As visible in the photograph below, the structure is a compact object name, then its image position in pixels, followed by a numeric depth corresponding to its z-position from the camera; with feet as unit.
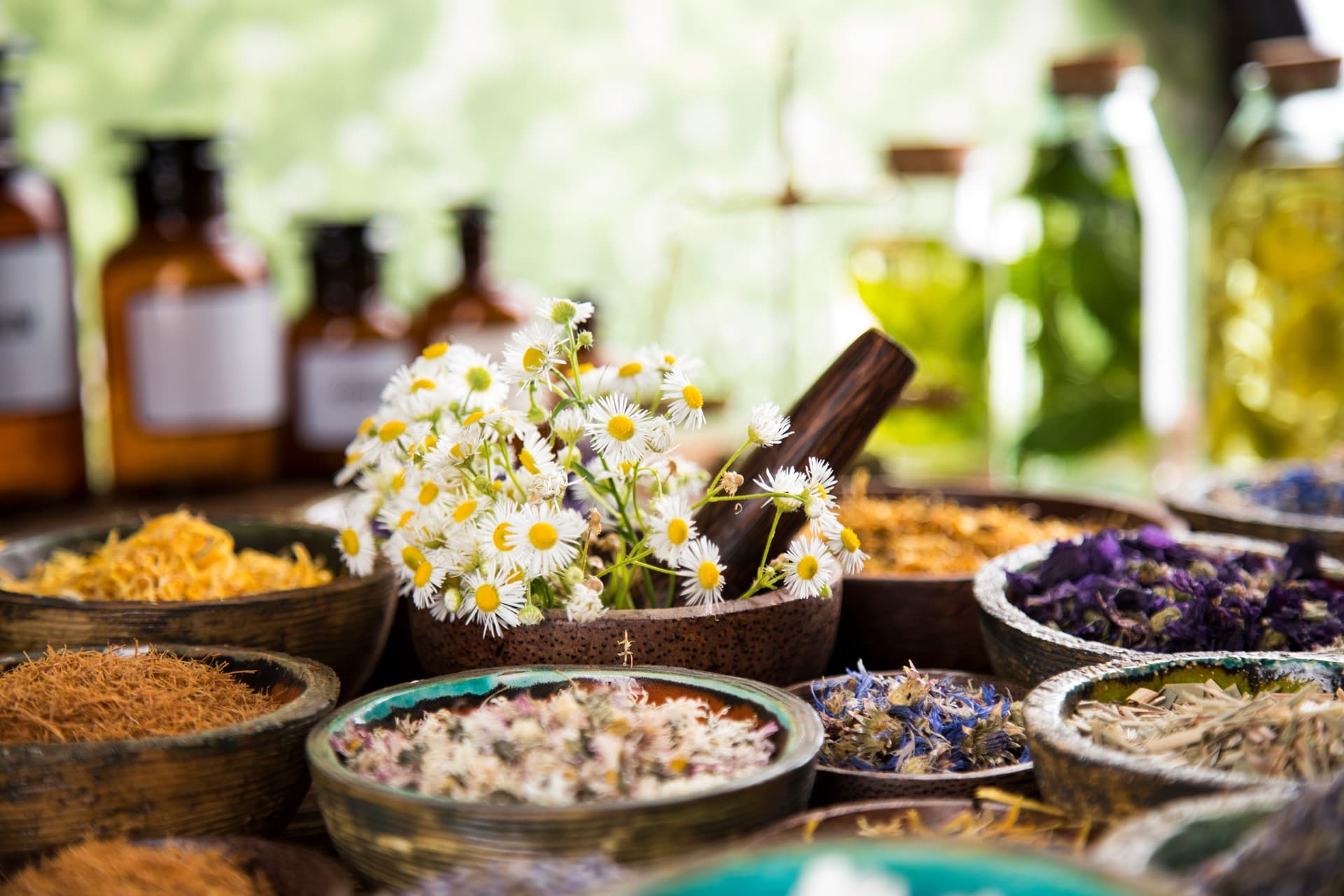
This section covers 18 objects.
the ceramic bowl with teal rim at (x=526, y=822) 2.41
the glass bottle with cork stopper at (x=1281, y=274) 4.22
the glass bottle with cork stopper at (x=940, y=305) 4.83
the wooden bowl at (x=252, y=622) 2.76
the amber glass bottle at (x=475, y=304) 4.31
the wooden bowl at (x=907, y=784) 2.58
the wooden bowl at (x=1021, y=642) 2.70
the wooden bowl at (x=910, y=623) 2.96
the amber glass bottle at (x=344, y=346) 4.25
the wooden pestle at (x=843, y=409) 2.92
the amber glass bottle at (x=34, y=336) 3.71
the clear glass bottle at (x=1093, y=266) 4.61
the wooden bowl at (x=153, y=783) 2.49
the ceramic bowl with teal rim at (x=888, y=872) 2.28
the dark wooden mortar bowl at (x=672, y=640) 2.70
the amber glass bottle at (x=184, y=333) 3.82
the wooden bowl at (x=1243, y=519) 3.09
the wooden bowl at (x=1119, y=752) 2.42
